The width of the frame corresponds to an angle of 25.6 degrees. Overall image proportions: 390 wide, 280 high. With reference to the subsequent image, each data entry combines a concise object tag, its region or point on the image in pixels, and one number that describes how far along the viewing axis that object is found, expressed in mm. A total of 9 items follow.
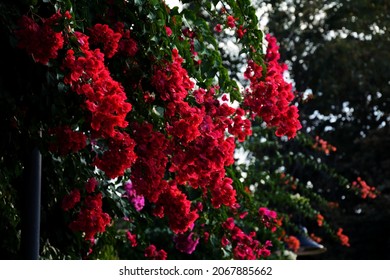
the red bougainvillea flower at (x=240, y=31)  3992
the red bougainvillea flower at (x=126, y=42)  3496
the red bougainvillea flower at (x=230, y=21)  4227
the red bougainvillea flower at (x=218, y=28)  4543
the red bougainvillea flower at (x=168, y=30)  3612
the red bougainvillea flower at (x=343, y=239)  10211
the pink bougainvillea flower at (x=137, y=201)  4791
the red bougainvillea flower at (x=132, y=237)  5438
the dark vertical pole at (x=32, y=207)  3424
